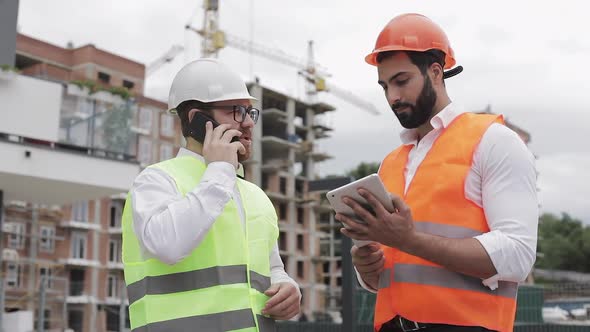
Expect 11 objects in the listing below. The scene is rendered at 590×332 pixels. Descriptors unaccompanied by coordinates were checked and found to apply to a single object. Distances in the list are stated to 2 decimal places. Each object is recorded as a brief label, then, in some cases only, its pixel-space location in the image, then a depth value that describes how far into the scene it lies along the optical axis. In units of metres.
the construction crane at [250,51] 87.19
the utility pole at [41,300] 13.29
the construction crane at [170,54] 89.94
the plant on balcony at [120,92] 19.02
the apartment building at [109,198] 17.76
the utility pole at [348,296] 9.48
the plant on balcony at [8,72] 14.33
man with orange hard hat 2.59
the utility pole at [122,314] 17.31
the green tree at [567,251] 85.19
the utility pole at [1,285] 14.87
